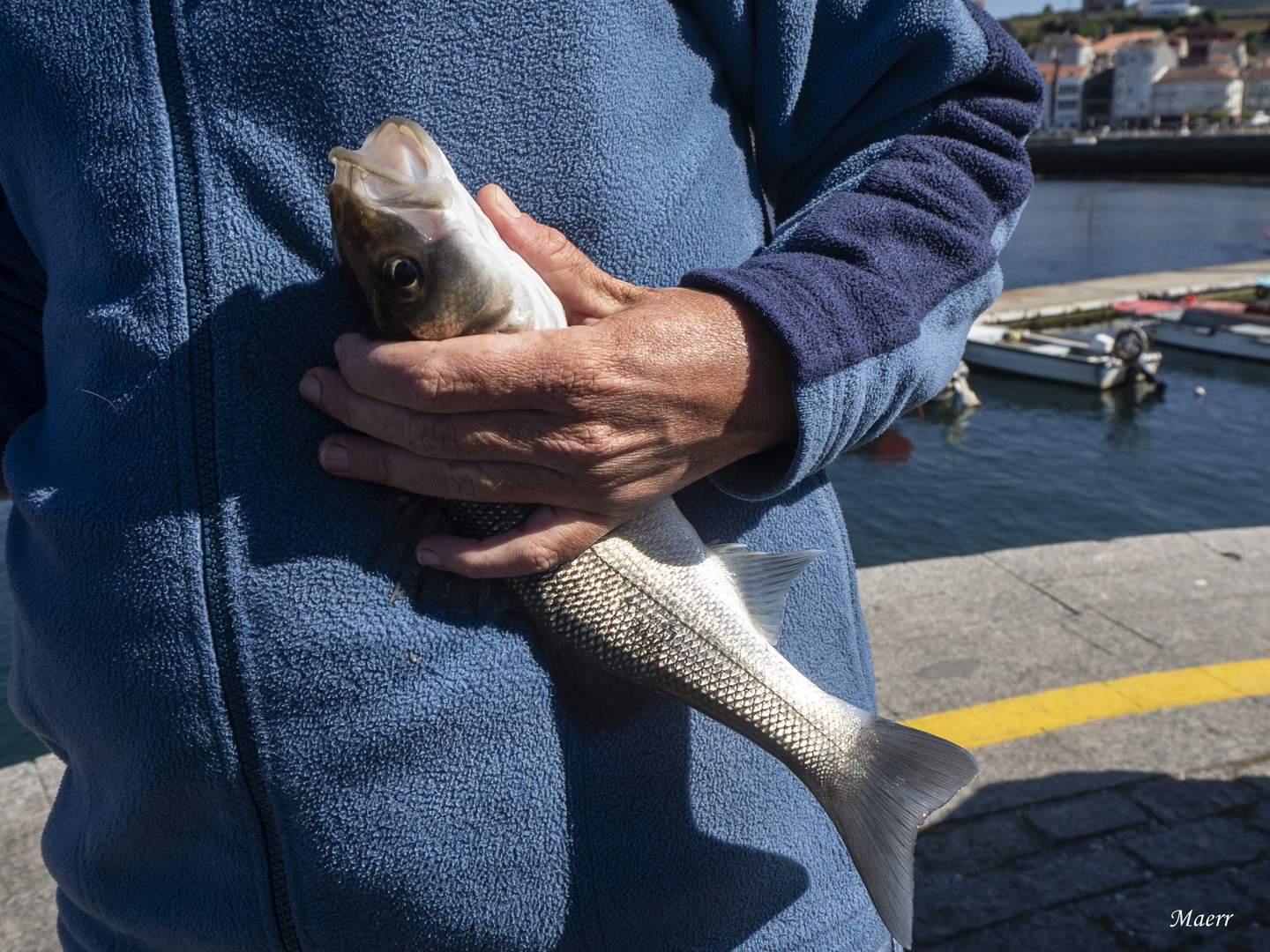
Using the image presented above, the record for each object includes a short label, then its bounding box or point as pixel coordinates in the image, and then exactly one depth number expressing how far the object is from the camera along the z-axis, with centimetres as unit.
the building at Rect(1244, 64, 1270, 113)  11569
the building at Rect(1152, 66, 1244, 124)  10912
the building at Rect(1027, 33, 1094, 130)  11881
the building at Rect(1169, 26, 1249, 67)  12206
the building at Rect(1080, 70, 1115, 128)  11544
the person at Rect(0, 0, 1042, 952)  106
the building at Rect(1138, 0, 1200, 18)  16716
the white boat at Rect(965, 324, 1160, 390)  1812
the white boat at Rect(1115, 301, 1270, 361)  1959
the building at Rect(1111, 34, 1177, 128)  11300
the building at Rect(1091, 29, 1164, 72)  12362
